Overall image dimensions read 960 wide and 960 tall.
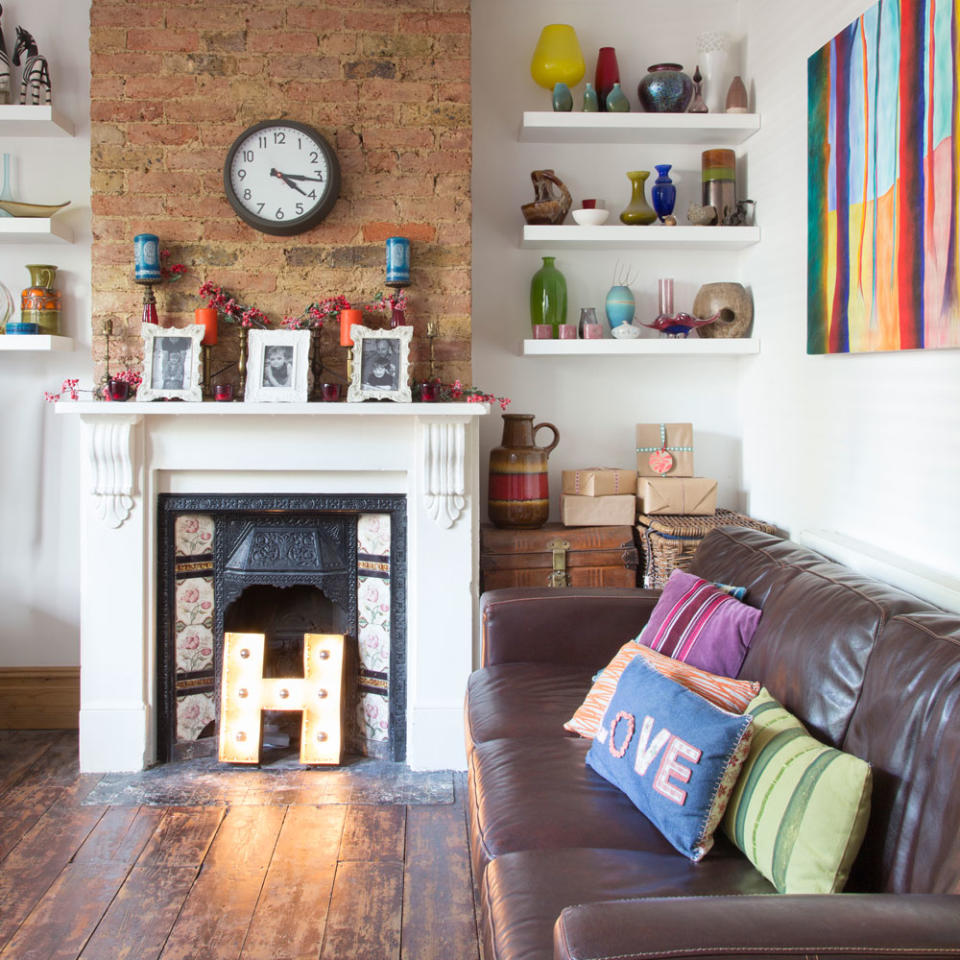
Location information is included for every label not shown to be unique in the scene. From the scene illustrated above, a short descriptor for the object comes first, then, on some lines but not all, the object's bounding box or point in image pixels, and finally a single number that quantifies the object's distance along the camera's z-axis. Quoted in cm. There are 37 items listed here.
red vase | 334
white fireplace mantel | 302
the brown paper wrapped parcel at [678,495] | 324
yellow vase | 329
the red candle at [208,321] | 298
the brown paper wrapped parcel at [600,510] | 328
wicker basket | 311
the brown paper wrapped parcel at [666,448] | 338
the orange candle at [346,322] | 299
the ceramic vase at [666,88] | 329
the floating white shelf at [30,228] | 314
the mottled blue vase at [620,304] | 338
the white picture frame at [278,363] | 296
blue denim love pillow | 162
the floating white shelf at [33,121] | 311
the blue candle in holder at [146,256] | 294
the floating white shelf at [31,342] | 314
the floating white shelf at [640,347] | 329
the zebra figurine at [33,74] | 316
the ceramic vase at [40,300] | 326
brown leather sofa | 109
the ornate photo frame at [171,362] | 295
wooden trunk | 321
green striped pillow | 141
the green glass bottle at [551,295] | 335
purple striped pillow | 212
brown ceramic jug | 323
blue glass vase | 335
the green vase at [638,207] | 333
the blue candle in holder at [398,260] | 298
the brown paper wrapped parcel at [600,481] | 327
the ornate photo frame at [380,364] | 297
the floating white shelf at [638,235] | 329
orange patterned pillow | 194
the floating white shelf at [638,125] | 326
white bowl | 329
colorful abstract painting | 204
